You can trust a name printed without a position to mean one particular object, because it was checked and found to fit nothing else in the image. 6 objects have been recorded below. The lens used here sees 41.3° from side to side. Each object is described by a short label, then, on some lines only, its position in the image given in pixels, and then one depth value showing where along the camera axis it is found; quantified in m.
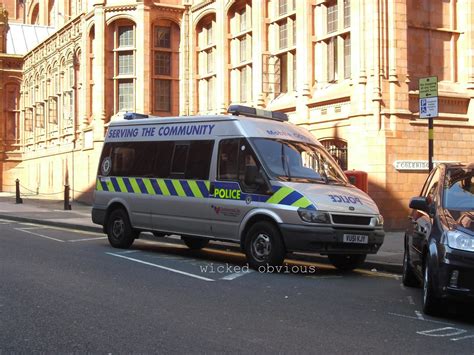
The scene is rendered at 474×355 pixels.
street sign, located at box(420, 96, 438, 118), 10.87
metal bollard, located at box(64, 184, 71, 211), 26.05
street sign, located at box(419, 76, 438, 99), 10.86
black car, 6.43
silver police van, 9.83
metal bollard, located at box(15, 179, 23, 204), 31.15
